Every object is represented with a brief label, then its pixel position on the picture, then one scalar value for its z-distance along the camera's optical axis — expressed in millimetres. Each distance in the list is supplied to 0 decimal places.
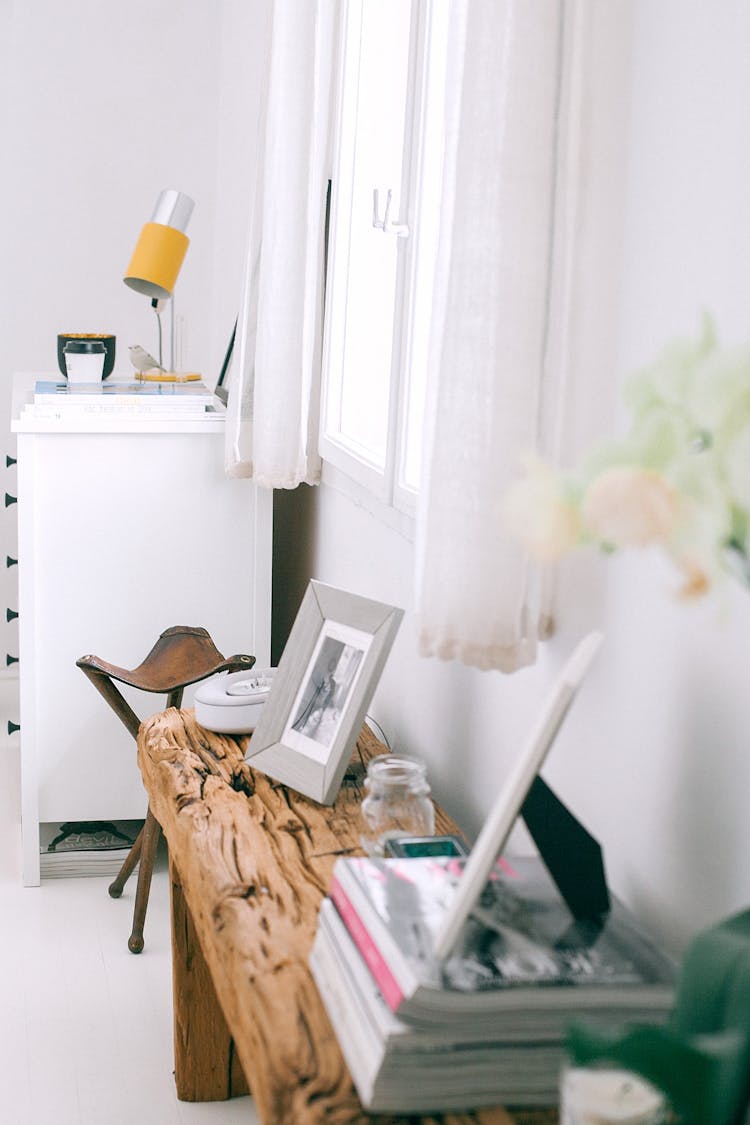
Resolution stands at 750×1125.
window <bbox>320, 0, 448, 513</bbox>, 1802
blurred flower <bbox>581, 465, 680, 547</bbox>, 558
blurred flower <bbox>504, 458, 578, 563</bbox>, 577
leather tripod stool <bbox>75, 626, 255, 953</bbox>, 2363
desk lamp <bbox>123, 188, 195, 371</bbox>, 2926
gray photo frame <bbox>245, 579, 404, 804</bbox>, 1575
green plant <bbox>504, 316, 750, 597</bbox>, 558
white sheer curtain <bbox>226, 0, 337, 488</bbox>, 2295
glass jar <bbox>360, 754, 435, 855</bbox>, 1425
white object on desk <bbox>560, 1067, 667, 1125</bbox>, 705
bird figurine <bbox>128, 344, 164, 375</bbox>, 3154
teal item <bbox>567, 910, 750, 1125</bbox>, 676
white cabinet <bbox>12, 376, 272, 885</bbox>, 2588
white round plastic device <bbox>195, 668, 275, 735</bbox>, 1825
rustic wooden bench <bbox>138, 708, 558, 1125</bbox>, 946
